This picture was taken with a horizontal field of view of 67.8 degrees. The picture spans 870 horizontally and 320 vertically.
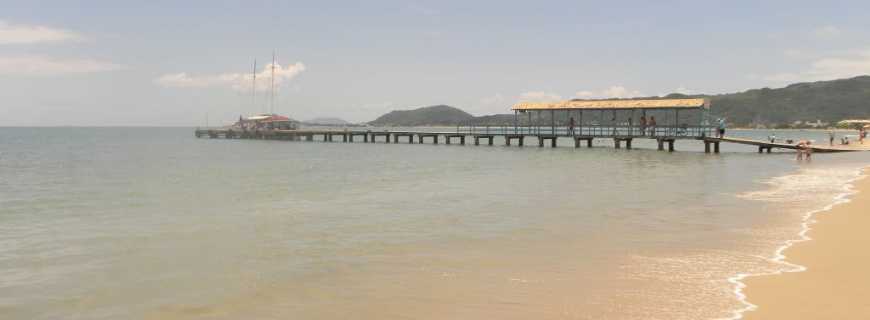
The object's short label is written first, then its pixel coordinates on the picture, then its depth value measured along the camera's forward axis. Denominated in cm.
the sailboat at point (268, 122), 9725
